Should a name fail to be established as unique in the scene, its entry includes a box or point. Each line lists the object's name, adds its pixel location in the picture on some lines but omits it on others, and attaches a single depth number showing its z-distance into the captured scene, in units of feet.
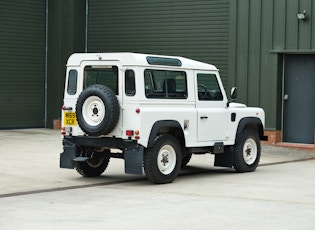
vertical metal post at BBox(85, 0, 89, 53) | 81.46
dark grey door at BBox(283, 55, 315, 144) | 65.98
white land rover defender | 39.93
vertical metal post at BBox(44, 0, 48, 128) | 81.41
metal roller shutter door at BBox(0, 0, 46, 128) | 77.30
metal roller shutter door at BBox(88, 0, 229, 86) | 71.67
